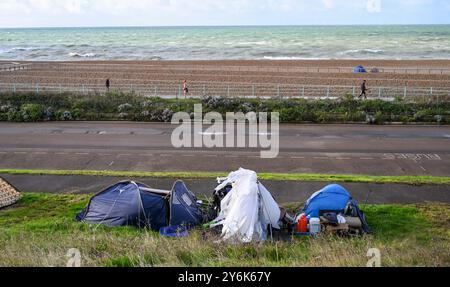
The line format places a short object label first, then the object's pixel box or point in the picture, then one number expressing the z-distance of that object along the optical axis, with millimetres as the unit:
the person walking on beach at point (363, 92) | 34438
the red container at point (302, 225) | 13297
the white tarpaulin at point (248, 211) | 12500
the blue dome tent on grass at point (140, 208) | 13828
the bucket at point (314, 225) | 13039
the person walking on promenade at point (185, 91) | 37441
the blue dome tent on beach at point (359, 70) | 53600
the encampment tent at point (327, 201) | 13906
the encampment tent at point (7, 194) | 15703
